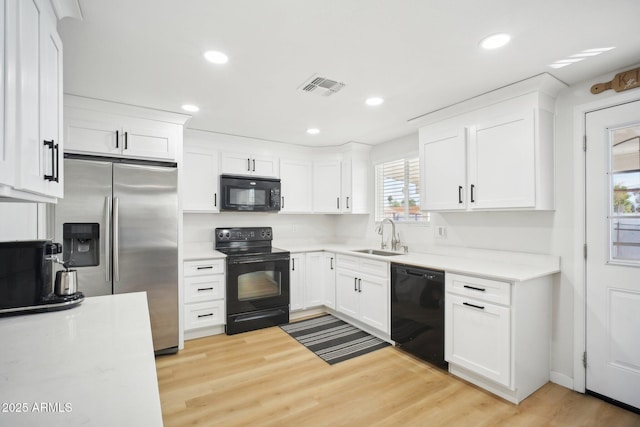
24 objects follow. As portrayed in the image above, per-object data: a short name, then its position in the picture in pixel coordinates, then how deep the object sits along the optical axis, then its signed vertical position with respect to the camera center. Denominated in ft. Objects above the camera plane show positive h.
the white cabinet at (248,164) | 12.61 +2.18
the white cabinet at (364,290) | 10.52 -2.83
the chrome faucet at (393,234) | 12.61 -0.81
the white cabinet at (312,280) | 12.98 -2.82
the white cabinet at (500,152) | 7.61 +1.71
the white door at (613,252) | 6.88 -0.91
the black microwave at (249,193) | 12.34 +0.91
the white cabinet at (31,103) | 2.82 +1.24
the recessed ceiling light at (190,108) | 9.42 +3.37
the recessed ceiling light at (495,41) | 5.72 +3.34
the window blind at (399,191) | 12.37 +1.02
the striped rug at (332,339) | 9.88 -4.47
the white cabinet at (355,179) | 13.99 +1.64
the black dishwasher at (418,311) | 8.66 -2.94
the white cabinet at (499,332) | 7.09 -2.95
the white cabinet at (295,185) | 13.98 +1.39
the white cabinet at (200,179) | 11.85 +1.45
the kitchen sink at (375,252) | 12.42 -1.55
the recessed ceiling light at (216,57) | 6.36 +3.37
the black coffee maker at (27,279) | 4.75 -1.01
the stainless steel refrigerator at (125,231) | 8.64 -0.46
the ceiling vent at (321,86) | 7.59 +3.35
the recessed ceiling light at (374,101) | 8.78 +3.35
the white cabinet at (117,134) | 8.76 +2.50
